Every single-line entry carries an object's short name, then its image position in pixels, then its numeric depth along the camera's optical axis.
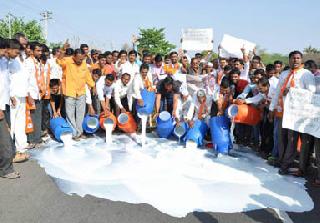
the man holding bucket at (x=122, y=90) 6.73
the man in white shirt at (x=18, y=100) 5.36
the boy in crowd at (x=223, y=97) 5.79
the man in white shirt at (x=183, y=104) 6.43
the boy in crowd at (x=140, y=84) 6.48
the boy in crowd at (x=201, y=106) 6.18
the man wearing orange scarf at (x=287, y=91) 4.65
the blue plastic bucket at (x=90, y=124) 6.62
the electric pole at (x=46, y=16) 38.86
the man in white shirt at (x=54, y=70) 6.80
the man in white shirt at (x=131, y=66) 7.62
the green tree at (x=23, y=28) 29.88
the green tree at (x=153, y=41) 31.39
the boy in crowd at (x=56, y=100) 6.55
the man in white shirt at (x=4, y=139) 4.41
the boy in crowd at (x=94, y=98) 6.76
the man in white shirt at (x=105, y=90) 6.71
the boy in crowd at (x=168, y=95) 6.71
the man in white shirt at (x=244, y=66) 6.87
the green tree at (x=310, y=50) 36.67
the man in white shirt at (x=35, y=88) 5.84
